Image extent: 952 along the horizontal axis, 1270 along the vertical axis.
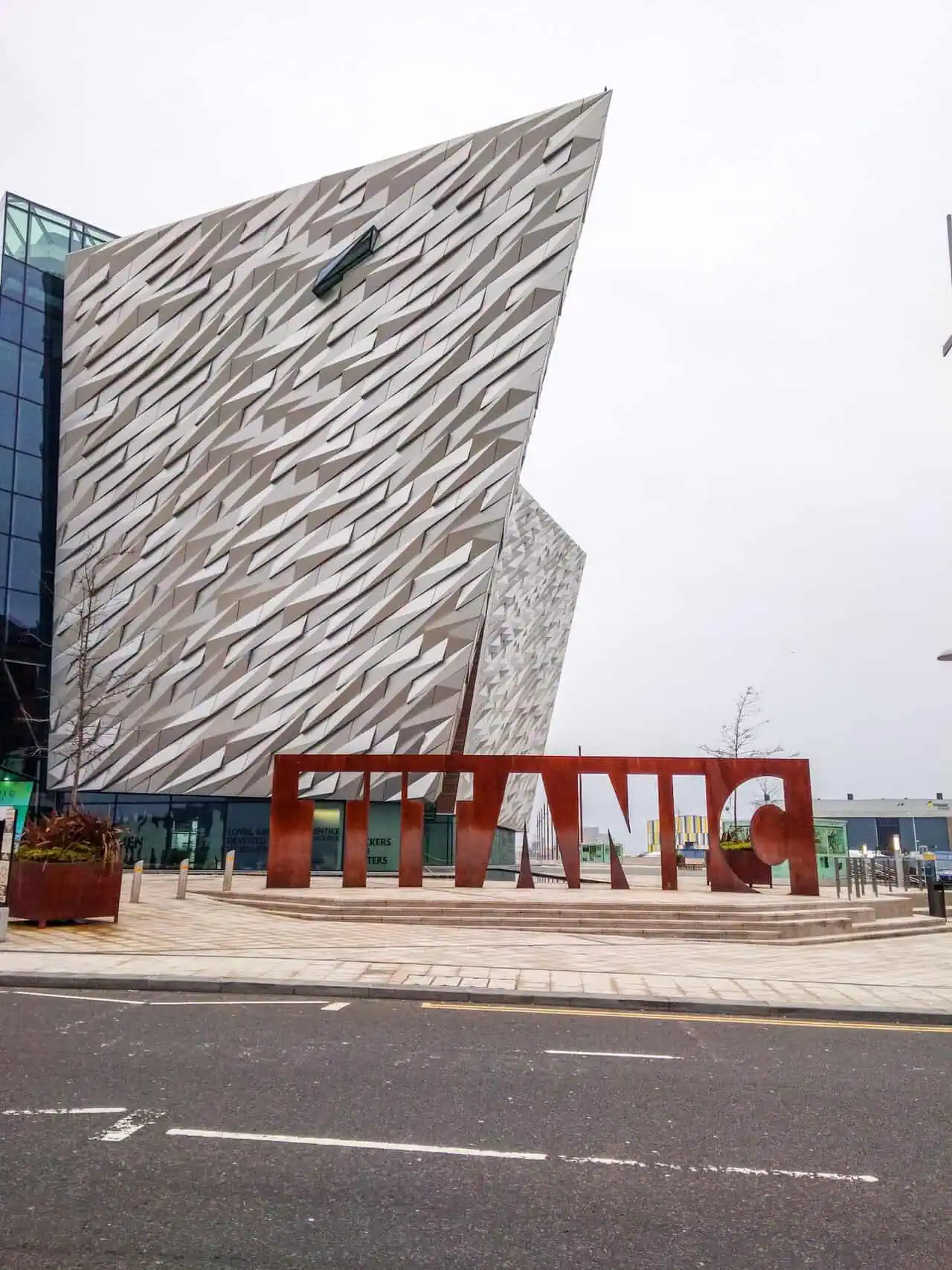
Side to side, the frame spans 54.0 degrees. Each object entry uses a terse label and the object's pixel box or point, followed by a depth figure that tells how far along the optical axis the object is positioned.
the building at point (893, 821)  109.06
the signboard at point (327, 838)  39.16
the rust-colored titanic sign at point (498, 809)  25.64
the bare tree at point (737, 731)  46.19
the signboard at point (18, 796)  39.97
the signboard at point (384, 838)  38.91
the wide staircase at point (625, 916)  19.62
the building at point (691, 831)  112.60
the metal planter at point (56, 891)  16.84
